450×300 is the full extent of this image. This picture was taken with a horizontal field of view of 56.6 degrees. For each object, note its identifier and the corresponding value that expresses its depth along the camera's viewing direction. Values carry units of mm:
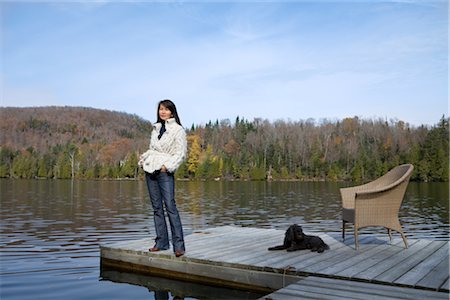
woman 5289
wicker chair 5496
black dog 5605
